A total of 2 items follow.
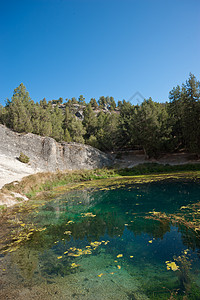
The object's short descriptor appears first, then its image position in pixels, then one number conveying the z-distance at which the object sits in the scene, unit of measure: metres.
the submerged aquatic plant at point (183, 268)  4.36
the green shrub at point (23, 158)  27.55
